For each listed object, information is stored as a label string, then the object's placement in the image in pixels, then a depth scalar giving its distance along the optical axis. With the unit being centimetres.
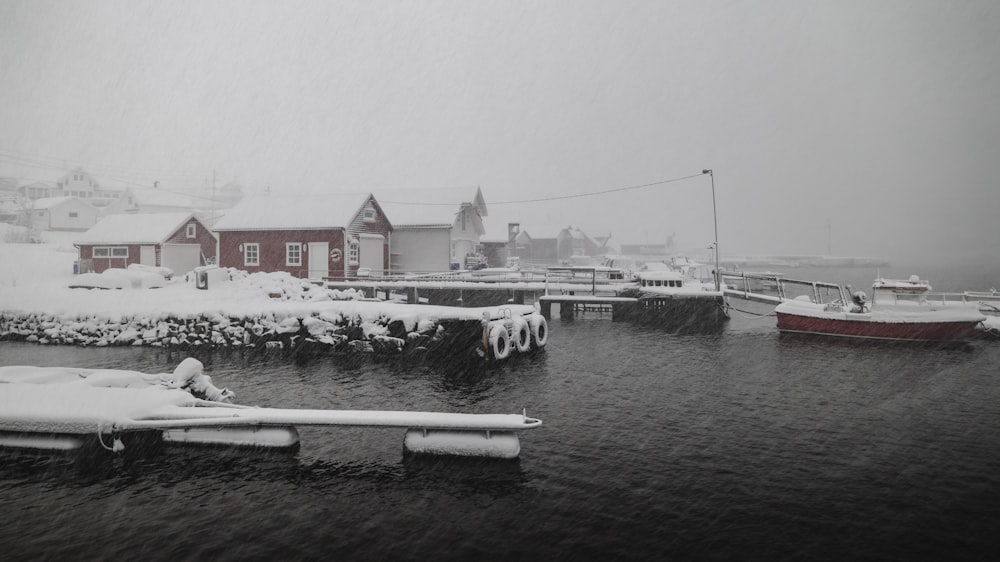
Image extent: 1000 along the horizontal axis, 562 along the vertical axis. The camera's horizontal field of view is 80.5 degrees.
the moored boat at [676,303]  3100
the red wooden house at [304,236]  3600
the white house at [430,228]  4278
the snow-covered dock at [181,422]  1139
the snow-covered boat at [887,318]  2466
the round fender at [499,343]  2136
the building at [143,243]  4038
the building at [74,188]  8744
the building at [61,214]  6620
